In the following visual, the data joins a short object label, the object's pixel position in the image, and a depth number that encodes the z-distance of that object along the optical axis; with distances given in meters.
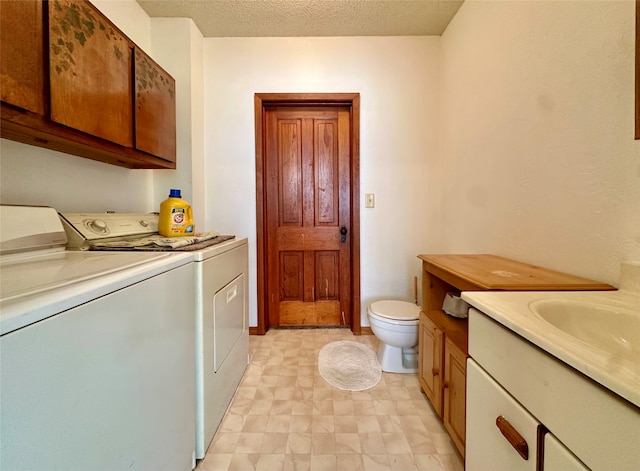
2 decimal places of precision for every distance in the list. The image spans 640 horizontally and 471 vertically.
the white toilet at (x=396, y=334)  1.57
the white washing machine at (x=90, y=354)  0.43
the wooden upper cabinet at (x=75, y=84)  0.81
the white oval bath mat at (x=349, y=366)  1.57
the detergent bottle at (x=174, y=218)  1.45
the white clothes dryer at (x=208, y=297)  1.07
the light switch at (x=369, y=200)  2.18
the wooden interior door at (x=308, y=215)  2.23
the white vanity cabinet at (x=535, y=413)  0.40
